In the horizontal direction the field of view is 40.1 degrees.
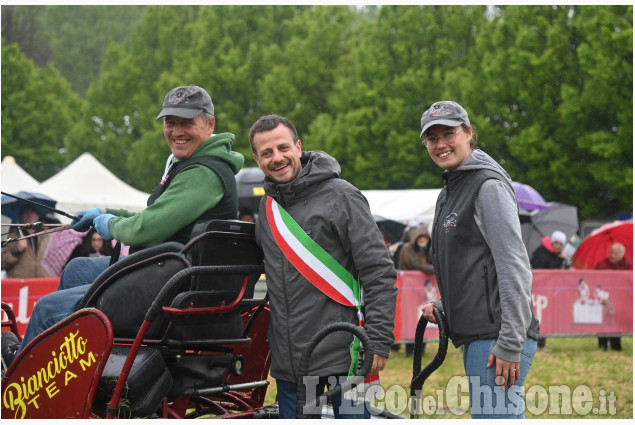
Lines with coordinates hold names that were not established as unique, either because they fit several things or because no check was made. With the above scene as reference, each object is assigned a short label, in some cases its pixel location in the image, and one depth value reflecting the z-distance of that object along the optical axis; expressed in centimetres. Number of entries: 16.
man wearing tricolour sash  407
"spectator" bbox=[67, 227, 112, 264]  876
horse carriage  422
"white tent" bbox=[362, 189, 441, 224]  2033
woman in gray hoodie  379
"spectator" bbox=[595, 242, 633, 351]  1469
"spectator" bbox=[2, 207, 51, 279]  1045
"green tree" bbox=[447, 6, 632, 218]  2441
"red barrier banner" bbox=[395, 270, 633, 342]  1362
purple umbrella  2088
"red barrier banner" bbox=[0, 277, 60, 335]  945
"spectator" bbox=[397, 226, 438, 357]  1301
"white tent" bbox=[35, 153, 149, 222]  1794
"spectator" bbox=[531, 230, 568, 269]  1534
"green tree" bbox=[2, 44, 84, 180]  3800
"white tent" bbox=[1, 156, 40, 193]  2046
